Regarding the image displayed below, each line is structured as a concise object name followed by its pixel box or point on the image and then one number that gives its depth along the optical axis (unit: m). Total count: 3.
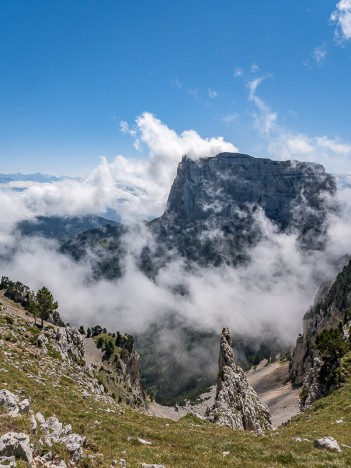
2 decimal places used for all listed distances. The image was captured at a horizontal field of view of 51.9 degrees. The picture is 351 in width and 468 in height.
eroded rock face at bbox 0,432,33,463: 15.15
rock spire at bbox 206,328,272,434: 64.38
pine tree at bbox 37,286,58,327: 129.12
